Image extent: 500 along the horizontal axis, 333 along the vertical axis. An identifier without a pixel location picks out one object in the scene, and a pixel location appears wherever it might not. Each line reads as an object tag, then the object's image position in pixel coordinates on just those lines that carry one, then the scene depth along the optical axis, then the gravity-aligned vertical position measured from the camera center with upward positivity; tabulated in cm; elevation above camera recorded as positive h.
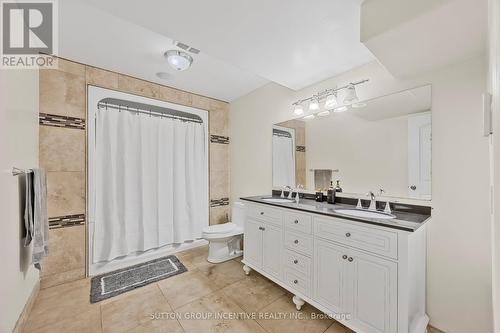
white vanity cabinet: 123 -75
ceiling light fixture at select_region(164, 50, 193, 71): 199 +108
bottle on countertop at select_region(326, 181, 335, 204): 204 -30
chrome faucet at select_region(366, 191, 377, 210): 174 -31
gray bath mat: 201 -124
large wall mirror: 159 +18
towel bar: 135 -3
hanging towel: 152 -38
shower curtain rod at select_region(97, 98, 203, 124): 246 +77
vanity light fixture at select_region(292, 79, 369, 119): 186 +69
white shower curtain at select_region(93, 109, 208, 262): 240 -22
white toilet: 256 -95
